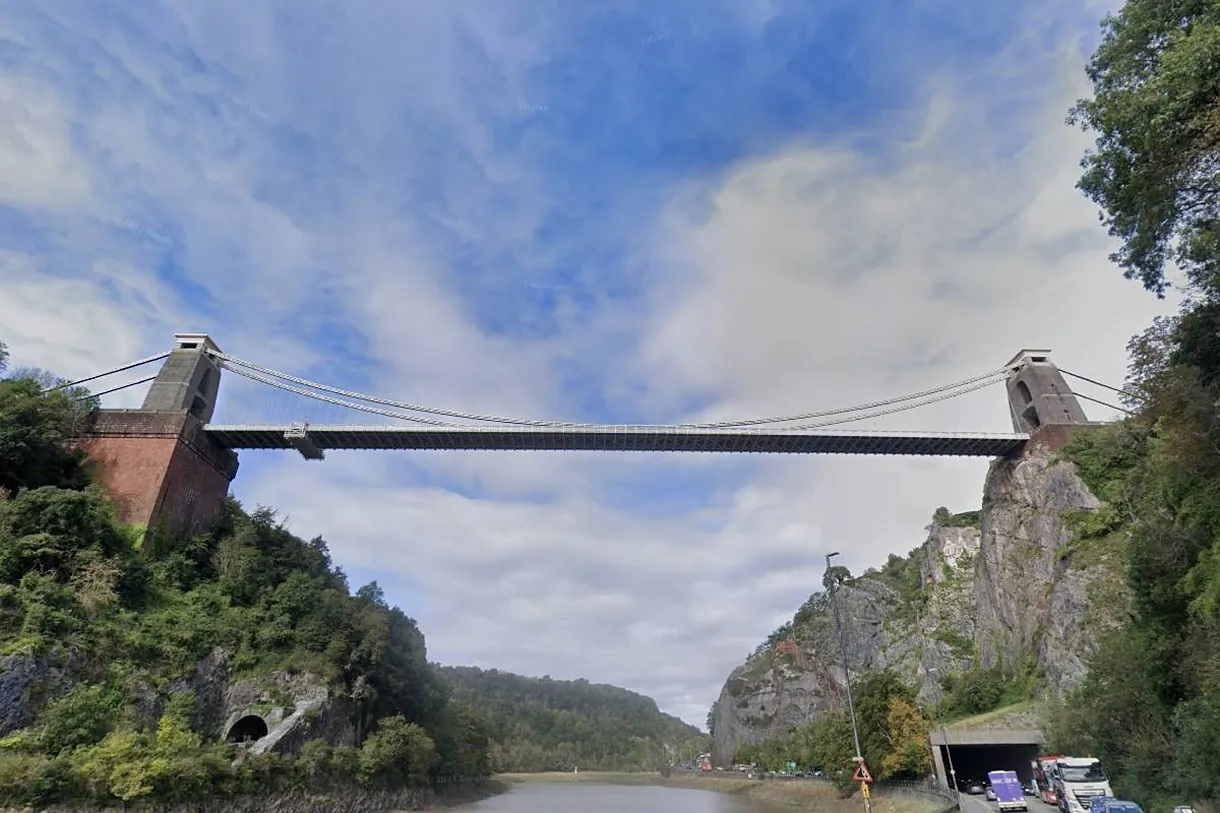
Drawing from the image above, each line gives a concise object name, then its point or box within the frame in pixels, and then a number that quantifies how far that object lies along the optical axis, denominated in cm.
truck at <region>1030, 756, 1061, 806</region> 2820
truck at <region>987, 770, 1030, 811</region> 2772
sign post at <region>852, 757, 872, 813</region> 2117
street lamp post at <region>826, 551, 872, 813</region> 2531
